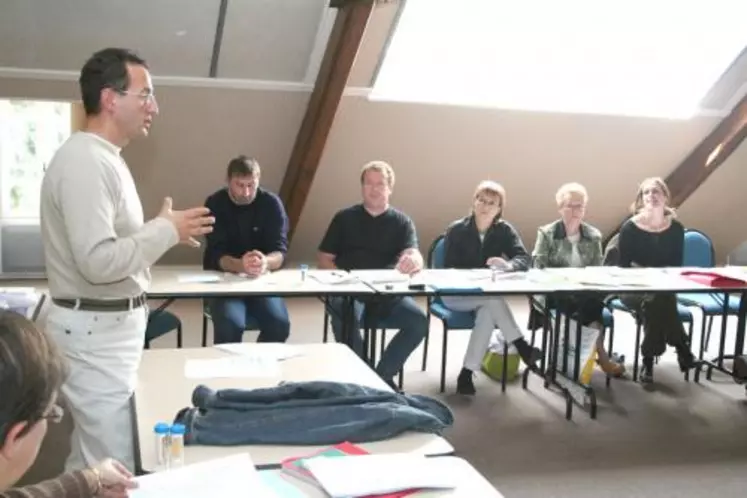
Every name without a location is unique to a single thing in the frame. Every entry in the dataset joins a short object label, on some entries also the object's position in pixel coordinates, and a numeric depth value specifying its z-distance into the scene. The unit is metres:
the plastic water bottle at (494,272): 3.95
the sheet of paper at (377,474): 1.49
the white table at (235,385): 1.69
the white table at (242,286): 3.38
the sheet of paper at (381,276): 3.77
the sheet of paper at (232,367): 2.21
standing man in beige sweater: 2.02
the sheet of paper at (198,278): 3.61
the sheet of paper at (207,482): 1.47
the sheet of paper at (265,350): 2.40
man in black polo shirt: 4.16
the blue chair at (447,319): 4.11
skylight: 5.08
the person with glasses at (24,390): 1.08
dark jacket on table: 1.73
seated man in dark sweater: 3.76
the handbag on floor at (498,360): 4.34
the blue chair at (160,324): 3.64
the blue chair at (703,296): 4.40
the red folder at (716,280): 3.95
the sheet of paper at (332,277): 3.74
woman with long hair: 4.34
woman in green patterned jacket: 4.39
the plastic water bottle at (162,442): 1.64
